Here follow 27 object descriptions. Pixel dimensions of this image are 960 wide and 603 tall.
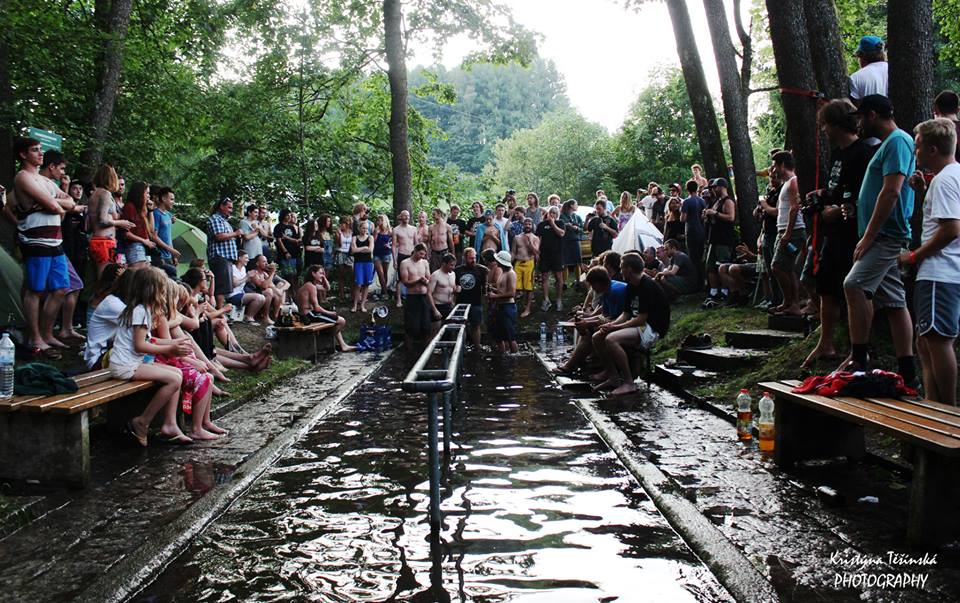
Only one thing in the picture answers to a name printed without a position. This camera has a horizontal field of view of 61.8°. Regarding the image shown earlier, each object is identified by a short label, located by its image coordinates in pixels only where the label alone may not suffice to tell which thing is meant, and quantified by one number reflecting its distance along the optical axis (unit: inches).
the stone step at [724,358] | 391.5
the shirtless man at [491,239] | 776.9
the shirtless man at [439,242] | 805.2
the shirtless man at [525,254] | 784.3
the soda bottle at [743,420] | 282.7
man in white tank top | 419.8
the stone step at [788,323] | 415.2
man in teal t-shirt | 237.6
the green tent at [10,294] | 425.4
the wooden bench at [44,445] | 233.8
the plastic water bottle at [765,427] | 265.4
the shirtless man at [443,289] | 701.9
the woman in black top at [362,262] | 752.3
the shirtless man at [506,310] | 647.8
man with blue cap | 327.0
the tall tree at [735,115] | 632.4
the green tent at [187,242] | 727.7
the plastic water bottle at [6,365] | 229.1
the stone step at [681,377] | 397.1
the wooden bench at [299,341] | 583.7
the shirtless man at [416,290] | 684.7
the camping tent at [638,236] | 715.4
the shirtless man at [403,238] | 783.1
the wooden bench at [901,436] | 168.4
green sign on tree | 408.8
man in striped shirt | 357.4
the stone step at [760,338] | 403.4
